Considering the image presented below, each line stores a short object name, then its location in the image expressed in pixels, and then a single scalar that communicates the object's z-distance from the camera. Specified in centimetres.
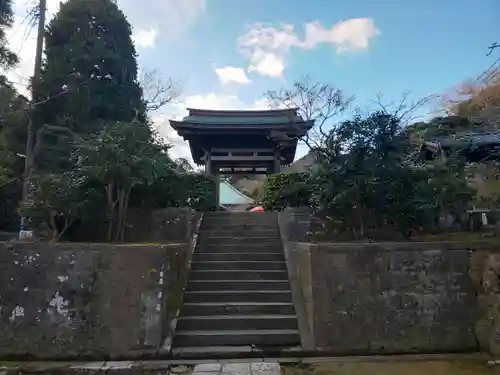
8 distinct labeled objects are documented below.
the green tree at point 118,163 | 577
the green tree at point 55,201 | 574
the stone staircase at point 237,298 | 460
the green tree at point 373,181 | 569
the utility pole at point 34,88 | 769
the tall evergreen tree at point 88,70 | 834
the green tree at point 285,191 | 798
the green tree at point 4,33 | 823
